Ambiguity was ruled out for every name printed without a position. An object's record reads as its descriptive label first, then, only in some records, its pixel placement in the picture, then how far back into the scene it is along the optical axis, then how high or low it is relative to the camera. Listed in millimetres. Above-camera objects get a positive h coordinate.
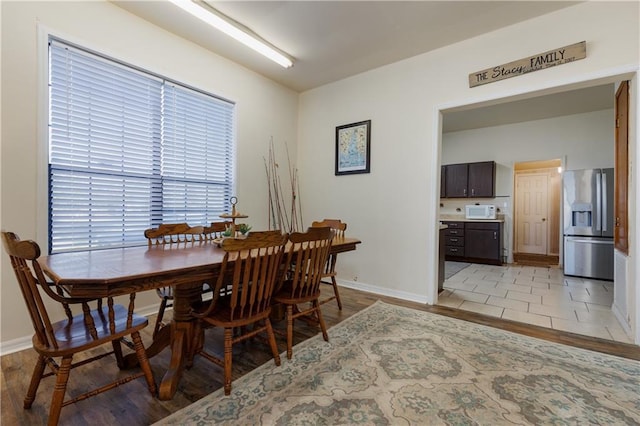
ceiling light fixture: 2340 +1773
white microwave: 5656 +85
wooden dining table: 1206 -299
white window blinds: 2295 +594
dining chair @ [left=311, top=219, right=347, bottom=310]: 2730 -223
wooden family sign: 2414 +1433
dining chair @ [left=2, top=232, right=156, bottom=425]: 1222 -605
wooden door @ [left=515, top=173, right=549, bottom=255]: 6746 +63
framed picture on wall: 3750 +926
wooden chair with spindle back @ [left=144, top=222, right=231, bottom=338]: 2086 -181
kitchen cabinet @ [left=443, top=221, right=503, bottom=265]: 5426 -544
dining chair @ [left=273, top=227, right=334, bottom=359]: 1963 -415
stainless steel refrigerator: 4242 -109
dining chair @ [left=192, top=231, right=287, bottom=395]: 1573 -463
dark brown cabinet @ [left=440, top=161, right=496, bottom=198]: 5742 +765
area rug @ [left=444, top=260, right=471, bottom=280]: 4711 -999
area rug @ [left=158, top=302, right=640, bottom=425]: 1424 -1029
